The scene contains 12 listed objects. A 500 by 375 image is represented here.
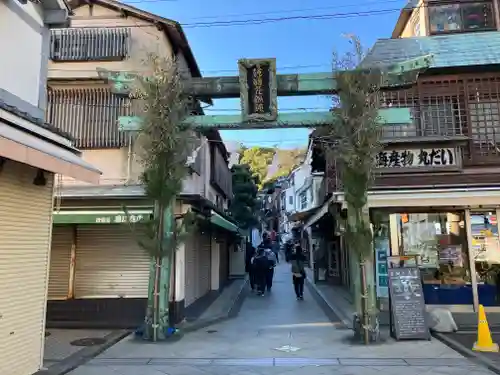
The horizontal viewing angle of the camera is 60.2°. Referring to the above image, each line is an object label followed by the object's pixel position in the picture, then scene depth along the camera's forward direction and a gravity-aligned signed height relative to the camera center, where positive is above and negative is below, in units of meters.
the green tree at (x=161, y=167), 9.48 +2.02
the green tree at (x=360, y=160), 9.17 +2.04
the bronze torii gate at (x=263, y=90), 9.84 +3.89
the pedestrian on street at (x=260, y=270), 17.59 -0.49
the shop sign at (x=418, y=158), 11.55 +2.63
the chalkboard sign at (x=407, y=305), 9.09 -1.03
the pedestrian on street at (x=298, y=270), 15.85 -0.45
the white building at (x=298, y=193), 25.94 +5.82
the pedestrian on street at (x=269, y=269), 17.95 -0.46
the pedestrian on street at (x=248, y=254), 25.26 +0.25
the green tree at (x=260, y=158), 72.25 +17.20
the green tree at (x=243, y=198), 28.48 +3.99
